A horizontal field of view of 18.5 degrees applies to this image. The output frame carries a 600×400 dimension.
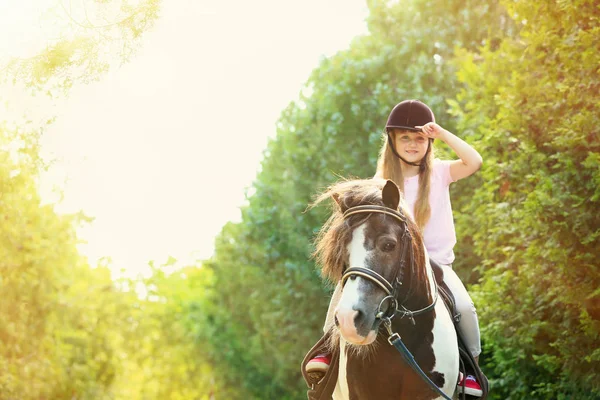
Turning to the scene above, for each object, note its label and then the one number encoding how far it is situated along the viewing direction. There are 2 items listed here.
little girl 14.51
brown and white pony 11.77
